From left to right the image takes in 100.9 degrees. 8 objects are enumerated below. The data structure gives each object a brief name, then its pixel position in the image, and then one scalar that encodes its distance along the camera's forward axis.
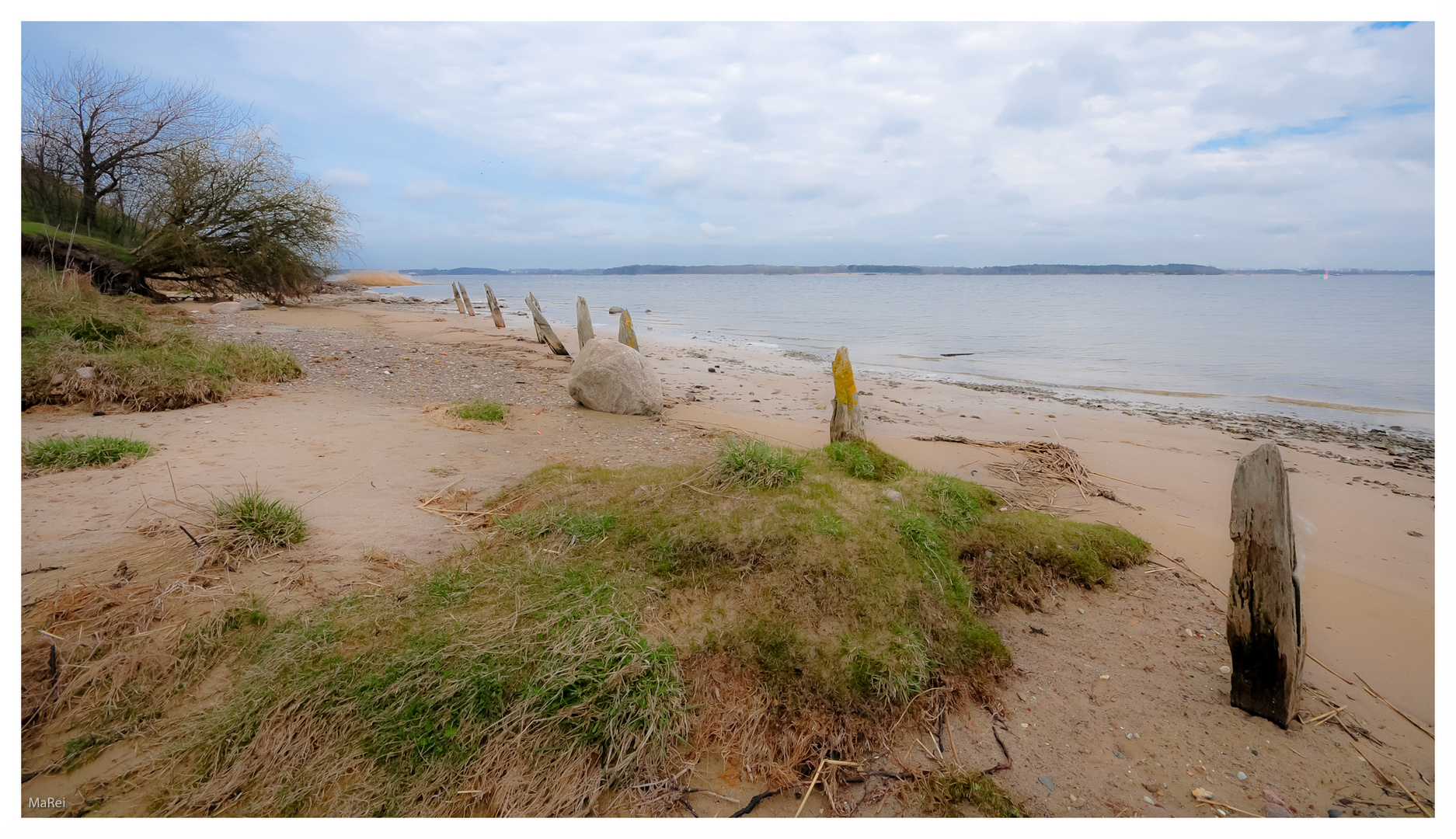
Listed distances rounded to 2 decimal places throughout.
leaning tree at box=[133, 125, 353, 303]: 20.06
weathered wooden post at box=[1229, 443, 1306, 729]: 3.27
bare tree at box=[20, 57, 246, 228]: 17.33
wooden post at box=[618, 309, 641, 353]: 11.81
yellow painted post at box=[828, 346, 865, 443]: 6.92
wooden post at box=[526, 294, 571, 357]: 15.64
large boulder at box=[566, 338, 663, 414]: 9.55
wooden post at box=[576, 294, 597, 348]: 13.35
